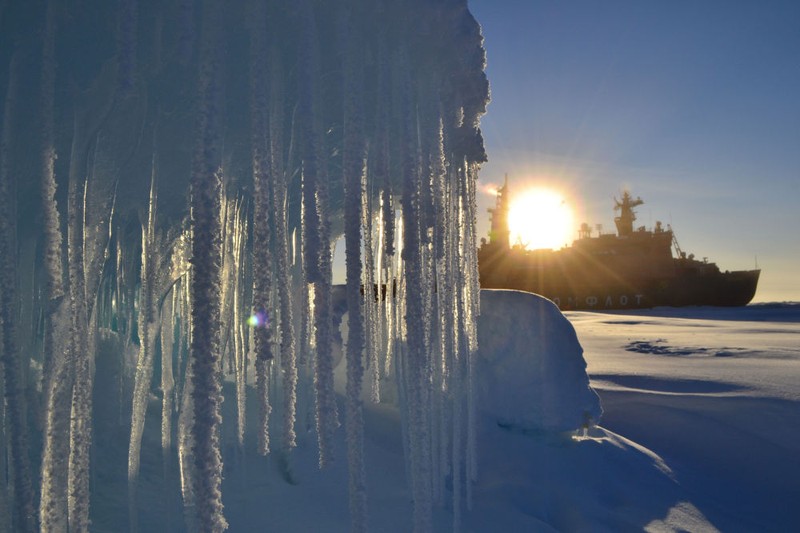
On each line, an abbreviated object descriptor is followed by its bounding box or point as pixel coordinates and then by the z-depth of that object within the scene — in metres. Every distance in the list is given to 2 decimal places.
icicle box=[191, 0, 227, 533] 1.42
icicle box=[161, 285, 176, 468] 2.44
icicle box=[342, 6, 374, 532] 2.01
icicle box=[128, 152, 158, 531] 2.26
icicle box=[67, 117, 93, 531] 1.68
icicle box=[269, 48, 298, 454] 1.88
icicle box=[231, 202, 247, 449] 3.10
